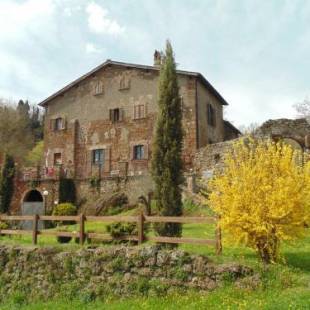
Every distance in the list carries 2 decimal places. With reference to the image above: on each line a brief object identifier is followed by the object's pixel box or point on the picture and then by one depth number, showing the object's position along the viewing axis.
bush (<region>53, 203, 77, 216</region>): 23.31
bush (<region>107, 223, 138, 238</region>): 12.32
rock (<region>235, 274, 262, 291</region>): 8.78
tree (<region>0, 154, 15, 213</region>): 29.84
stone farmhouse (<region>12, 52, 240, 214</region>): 28.25
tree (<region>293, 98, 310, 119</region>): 41.70
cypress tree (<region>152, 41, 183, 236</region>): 13.44
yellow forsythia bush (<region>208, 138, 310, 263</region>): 9.47
